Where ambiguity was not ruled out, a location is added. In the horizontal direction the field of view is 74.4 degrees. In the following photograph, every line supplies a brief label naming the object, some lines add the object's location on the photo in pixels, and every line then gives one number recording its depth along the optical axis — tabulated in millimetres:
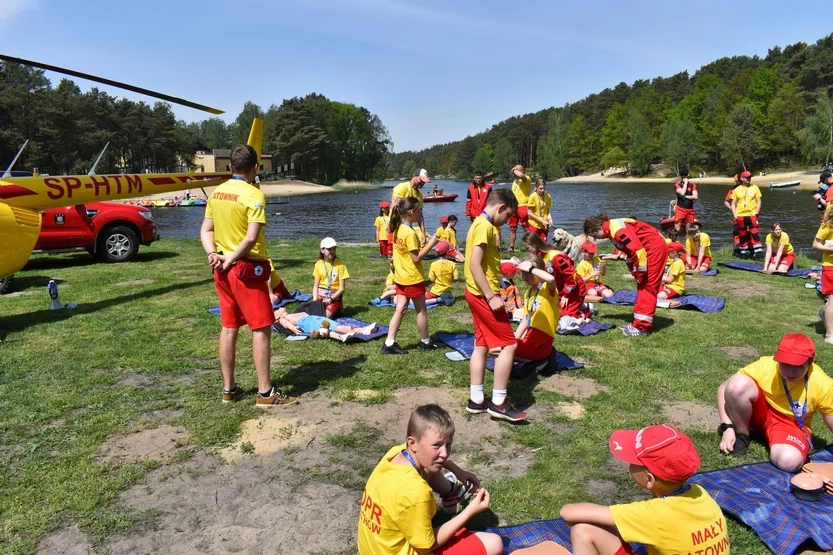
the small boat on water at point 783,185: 50234
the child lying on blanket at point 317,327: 6852
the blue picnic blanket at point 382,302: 8891
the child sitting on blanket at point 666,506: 2385
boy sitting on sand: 2443
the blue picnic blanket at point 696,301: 8328
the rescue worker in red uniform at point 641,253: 6910
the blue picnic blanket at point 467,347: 5891
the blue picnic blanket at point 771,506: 3049
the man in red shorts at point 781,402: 3617
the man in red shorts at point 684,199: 13305
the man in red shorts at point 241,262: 4586
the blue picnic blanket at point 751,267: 11038
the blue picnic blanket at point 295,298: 8963
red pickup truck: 11867
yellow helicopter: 7395
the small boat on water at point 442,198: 51719
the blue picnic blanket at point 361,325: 6861
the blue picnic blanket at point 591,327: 7180
